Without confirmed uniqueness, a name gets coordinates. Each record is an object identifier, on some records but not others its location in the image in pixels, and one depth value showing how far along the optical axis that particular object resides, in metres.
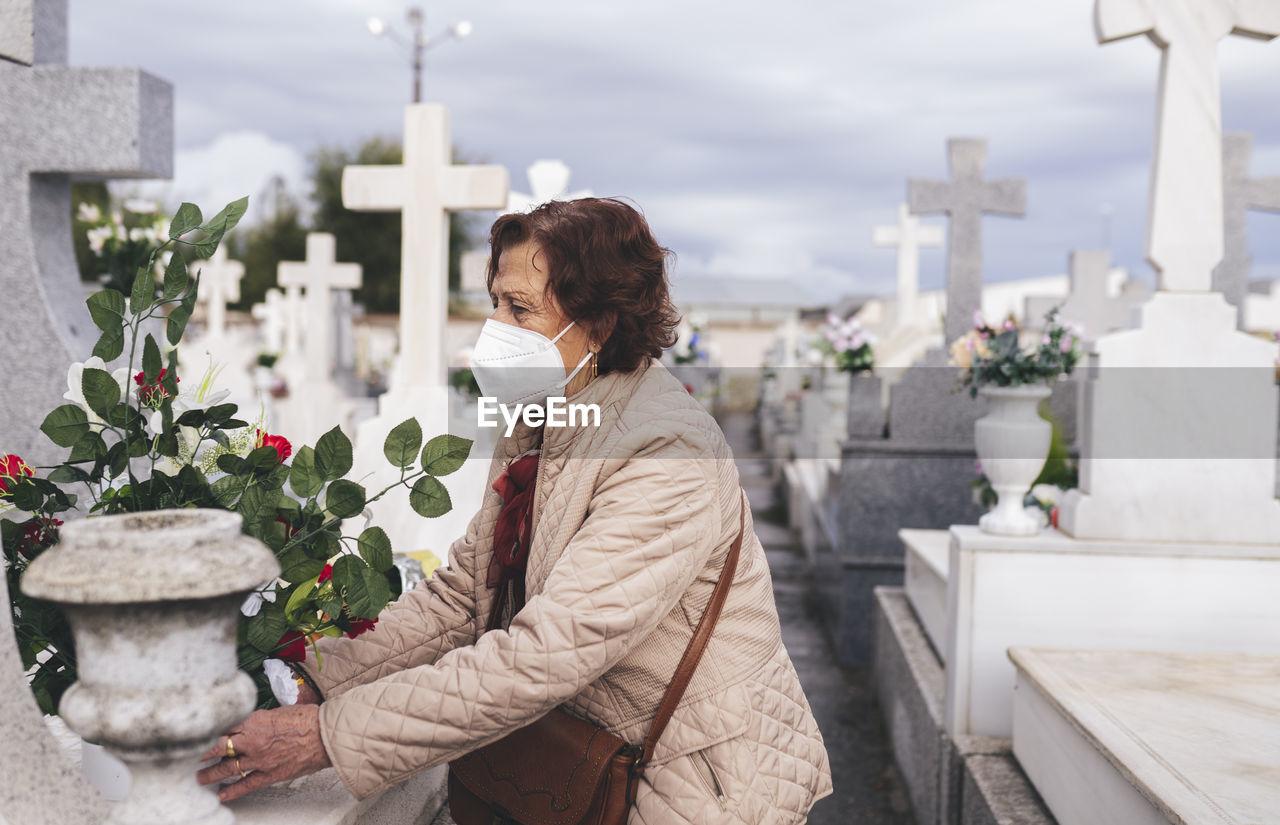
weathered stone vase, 1.03
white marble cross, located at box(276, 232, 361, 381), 10.87
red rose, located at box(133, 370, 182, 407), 1.47
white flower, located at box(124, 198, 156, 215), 6.37
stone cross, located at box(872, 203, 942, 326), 11.77
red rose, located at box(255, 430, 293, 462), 1.57
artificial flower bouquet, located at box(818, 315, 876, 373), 6.93
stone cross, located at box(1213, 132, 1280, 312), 8.12
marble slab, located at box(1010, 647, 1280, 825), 2.04
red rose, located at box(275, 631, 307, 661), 1.55
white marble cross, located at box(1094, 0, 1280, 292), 3.56
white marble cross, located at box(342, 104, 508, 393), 4.72
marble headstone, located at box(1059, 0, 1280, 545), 3.48
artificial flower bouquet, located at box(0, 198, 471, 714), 1.40
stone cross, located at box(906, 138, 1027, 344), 7.36
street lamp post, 15.60
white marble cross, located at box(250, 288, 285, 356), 18.56
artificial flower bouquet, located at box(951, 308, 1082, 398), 4.19
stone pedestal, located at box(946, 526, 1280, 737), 3.35
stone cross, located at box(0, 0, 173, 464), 2.81
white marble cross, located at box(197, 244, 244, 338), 15.98
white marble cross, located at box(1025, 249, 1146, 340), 10.34
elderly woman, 1.44
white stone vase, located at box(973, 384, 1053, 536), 3.77
